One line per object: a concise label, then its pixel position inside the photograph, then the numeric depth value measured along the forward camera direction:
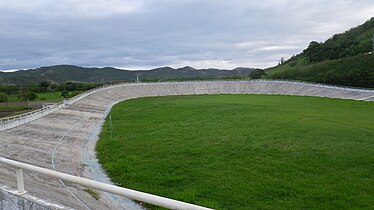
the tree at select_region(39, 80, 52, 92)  87.94
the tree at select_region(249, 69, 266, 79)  113.81
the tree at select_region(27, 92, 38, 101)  67.99
